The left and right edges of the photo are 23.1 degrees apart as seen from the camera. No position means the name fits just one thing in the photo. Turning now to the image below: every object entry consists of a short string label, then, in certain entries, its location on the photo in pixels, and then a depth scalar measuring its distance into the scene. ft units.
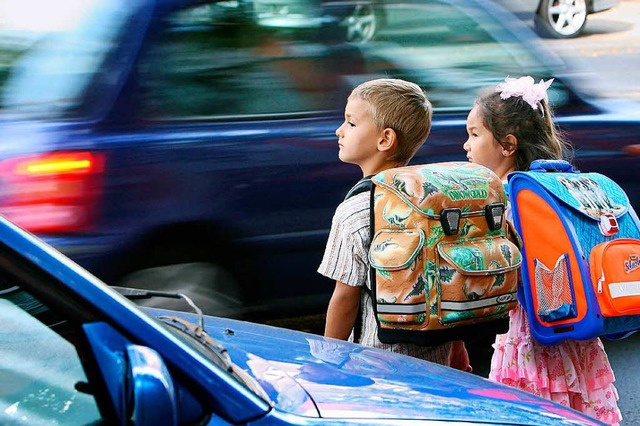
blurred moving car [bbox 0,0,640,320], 19.95
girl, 15.18
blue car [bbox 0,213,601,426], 8.58
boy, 13.29
